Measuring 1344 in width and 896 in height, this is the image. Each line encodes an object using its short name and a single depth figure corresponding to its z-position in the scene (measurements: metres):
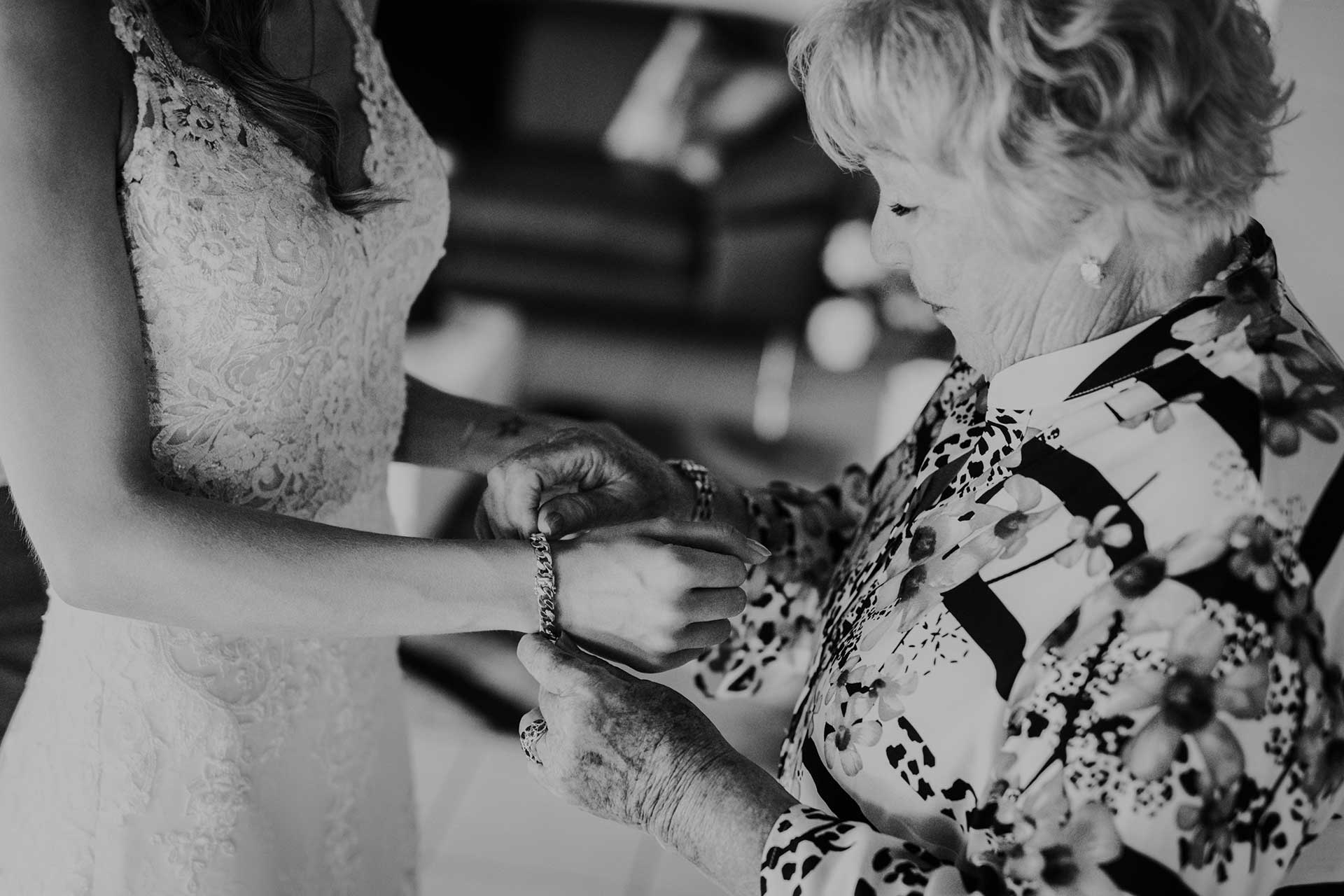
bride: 0.90
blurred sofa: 3.10
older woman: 0.82
